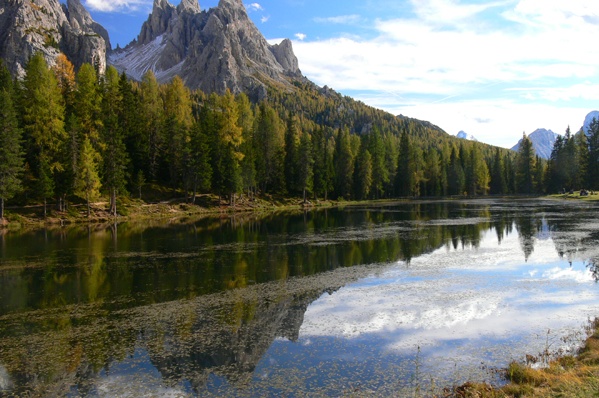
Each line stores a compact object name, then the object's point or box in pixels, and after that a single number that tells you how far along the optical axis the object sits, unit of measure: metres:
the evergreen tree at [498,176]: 167.00
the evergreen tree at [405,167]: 141.00
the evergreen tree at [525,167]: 152.00
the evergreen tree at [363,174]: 122.75
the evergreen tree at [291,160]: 106.78
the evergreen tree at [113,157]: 67.69
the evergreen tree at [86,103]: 72.56
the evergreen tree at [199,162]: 80.75
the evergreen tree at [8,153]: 56.44
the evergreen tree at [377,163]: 130.38
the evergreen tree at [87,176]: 63.53
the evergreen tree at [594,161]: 118.81
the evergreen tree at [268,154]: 98.31
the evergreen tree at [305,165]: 103.25
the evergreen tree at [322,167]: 110.88
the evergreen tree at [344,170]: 122.44
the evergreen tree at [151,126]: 84.50
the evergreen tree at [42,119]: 64.69
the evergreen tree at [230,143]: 83.75
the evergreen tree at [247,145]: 89.25
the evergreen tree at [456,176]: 155.62
